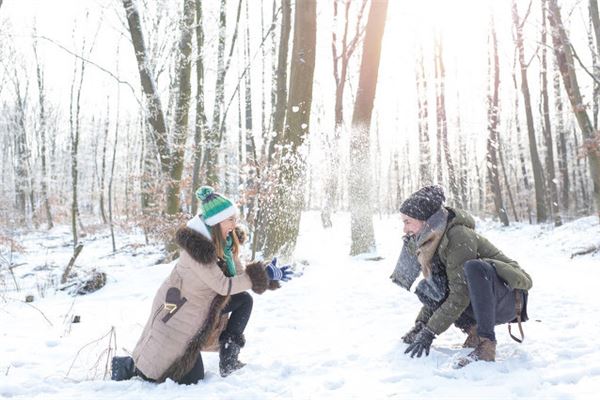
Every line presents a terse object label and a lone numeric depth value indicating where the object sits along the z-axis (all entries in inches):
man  104.0
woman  104.7
